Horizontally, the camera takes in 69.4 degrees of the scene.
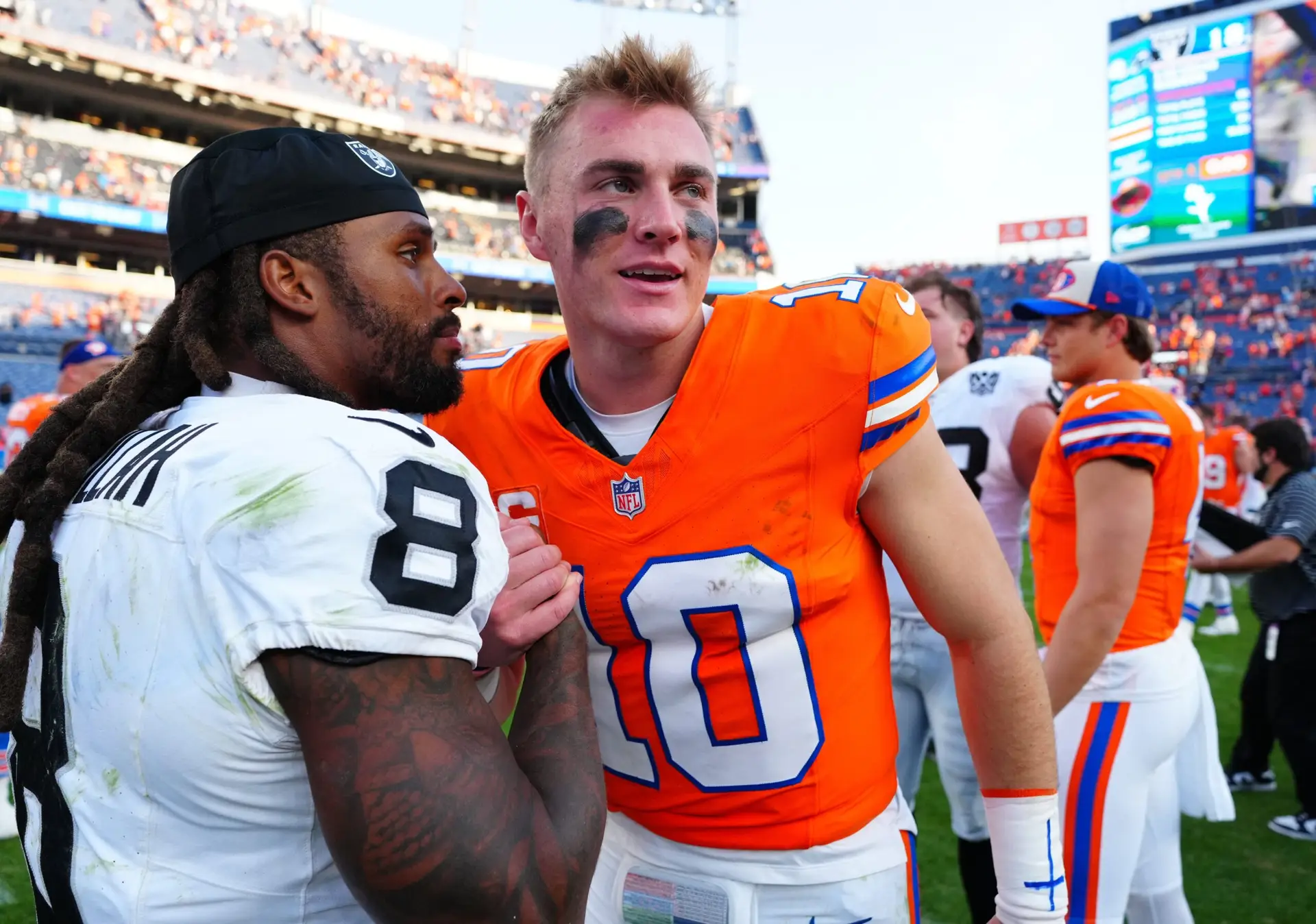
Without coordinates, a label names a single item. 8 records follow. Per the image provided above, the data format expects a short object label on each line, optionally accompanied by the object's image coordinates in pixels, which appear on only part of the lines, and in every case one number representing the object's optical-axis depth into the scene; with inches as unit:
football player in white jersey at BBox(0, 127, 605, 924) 36.9
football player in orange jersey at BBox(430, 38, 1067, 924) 61.6
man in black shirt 179.3
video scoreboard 1066.1
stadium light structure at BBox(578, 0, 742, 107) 1312.7
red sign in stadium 1635.1
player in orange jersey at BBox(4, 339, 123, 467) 211.6
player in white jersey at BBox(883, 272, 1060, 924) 124.2
